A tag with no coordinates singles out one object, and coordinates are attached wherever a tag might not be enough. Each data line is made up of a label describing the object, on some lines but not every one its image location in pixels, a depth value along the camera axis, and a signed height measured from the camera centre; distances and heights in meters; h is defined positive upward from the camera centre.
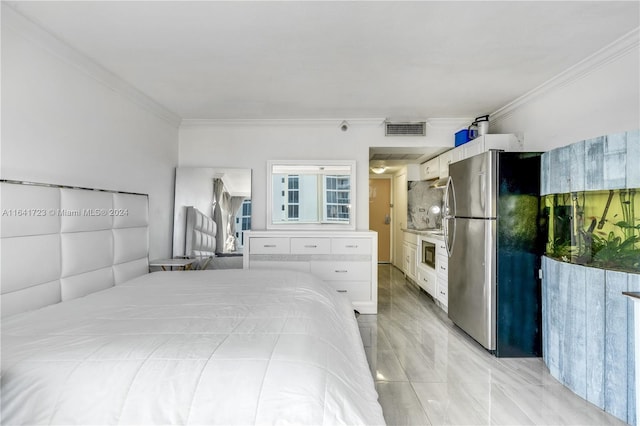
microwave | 4.16 -0.57
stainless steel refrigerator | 2.64 -0.33
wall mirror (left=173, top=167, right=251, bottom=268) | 3.92 +0.15
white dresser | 3.71 -0.52
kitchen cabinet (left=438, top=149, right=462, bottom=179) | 3.92 +0.76
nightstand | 3.18 -0.52
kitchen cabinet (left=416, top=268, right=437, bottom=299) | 4.02 -0.94
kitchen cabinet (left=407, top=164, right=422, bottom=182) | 5.68 +0.79
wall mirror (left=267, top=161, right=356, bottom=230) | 4.16 +0.27
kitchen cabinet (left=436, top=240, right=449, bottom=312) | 3.65 -0.73
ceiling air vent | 4.06 +1.15
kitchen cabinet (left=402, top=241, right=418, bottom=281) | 4.97 -0.76
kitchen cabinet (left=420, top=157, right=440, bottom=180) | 4.67 +0.75
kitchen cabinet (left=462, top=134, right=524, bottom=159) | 3.34 +0.80
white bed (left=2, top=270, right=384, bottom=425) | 1.03 -0.57
